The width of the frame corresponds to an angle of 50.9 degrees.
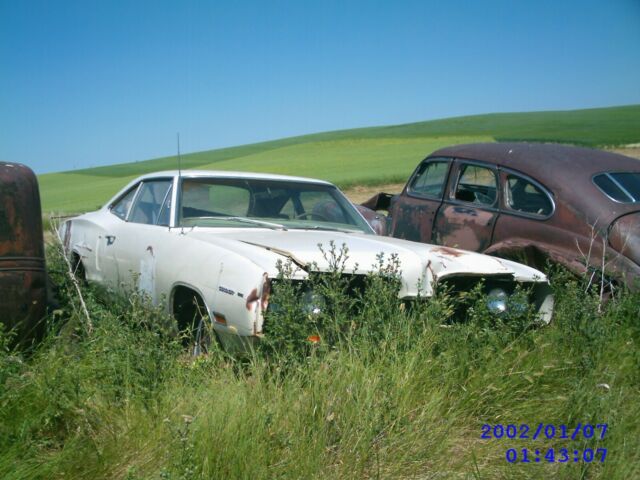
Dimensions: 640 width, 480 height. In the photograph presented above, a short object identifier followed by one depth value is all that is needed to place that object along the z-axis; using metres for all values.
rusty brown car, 5.36
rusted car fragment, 4.16
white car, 3.78
